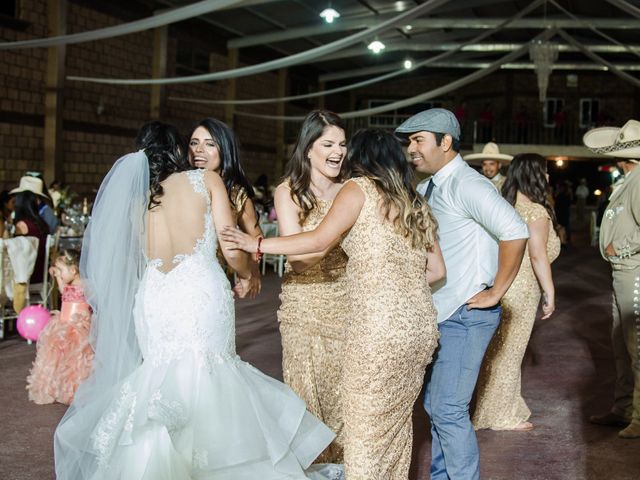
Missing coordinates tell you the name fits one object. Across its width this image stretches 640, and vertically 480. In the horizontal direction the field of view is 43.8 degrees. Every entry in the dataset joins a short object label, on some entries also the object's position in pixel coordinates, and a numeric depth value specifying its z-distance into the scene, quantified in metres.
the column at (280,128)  20.50
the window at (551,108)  24.48
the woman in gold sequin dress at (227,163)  3.25
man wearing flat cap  2.78
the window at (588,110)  24.47
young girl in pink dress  4.59
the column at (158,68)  14.86
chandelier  11.09
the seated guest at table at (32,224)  6.67
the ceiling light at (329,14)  12.22
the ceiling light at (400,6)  15.54
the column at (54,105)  12.14
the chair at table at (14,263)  6.37
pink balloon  6.15
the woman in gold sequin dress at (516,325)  4.14
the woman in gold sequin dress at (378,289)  2.49
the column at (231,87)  17.56
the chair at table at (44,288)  6.78
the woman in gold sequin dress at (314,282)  3.04
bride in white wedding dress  2.73
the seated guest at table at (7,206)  7.85
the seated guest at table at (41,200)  7.66
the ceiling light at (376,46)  13.31
